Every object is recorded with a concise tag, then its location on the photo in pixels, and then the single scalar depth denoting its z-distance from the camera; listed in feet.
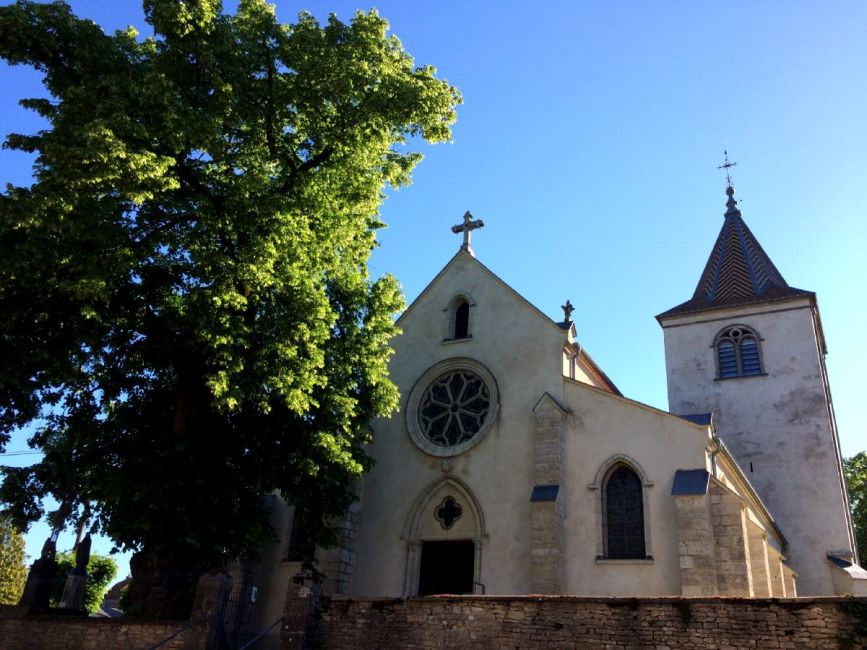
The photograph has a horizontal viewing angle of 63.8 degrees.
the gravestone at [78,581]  62.75
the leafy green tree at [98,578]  108.06
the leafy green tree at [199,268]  38.45
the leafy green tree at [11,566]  118.21
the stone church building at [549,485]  49.34
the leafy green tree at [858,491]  111.42
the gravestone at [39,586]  48.19
